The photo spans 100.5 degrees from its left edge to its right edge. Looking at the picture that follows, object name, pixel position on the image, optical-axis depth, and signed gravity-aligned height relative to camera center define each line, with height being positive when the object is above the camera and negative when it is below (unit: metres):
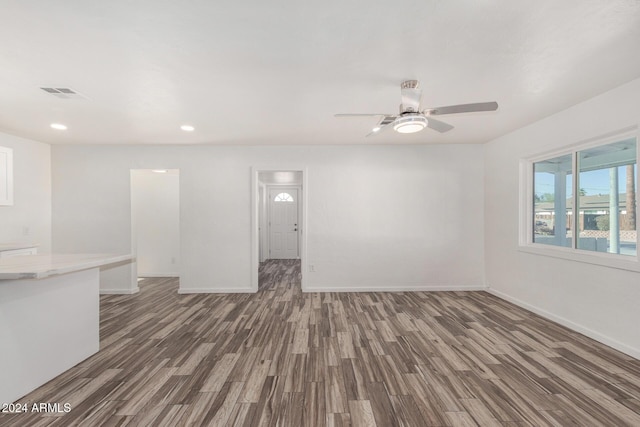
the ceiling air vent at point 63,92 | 2.41 +1.11
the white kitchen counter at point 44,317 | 1.81 -0.84
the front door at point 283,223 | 7.91 -0.33
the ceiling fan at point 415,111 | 2.08 +0.81
